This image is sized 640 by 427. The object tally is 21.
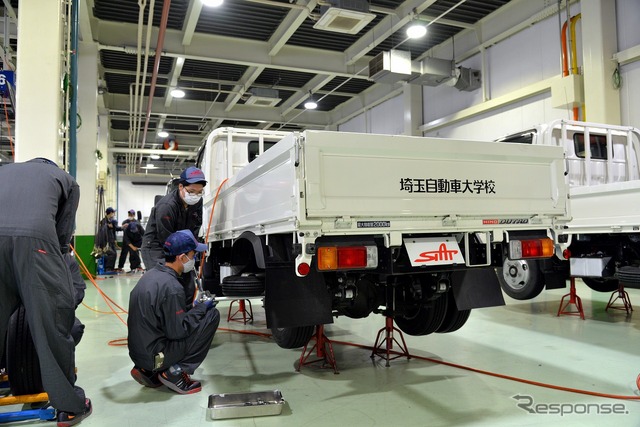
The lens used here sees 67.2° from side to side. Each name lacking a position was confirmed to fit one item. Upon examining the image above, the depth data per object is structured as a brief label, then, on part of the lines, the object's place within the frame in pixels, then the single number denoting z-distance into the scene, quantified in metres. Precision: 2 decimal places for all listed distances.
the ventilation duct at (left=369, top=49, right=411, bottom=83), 10.78
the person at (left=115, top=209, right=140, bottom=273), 13.88
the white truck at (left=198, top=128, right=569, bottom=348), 3.06
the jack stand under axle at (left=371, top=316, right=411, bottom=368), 4.14
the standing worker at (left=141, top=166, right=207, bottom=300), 4.52
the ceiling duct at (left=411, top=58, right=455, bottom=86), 11.54
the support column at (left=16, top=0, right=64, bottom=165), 4.26
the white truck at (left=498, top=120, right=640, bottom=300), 5.03
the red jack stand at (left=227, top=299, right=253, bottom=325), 6.35
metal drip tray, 2.97
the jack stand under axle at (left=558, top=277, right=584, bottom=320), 6.21
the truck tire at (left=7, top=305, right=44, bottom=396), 3.01
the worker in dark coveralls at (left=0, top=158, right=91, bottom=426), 2.67
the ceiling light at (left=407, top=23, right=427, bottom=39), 9.85
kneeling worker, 3.40
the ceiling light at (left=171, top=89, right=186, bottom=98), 14.13
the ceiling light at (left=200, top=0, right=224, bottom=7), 8.50
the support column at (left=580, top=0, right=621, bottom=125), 8.51
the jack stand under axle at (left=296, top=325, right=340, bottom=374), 4.01
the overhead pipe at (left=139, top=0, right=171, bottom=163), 8.14
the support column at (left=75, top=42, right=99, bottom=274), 10.91
